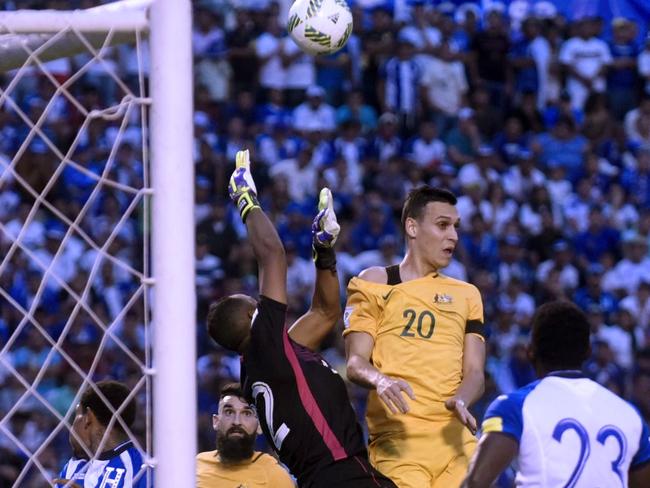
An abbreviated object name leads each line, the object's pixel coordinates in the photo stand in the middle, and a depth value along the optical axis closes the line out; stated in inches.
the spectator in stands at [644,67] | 1306.6
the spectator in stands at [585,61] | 1298.0
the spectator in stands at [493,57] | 1284.4
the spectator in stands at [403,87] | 1229.1
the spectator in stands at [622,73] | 1304.1
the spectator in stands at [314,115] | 1175.6
